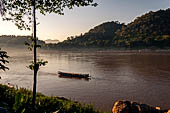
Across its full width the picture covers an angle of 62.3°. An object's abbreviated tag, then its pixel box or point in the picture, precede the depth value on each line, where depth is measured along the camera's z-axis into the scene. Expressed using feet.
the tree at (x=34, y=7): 26.15
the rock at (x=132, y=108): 43.73
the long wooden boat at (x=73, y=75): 140.46
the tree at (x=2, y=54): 33.56
